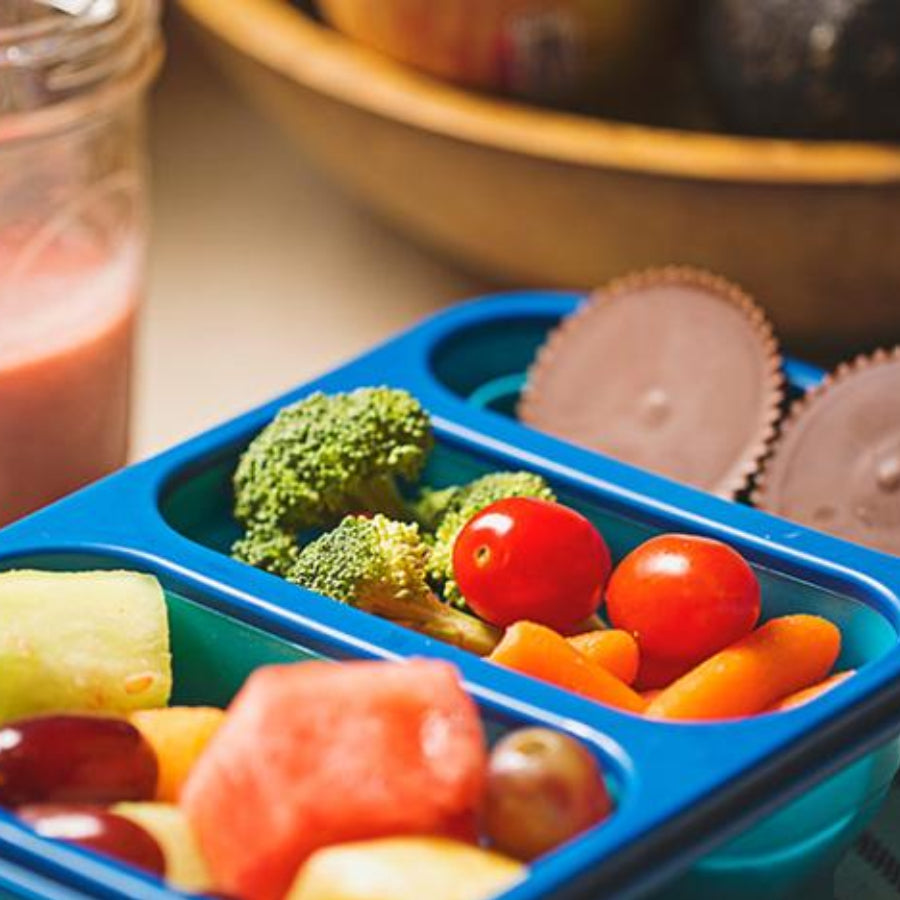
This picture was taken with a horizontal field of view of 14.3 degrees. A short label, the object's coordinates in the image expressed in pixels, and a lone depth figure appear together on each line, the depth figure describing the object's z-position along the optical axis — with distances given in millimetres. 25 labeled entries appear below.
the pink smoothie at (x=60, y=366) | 671
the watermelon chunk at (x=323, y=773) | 493
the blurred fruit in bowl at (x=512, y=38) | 774
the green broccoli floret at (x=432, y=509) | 609
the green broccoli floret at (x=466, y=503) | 584
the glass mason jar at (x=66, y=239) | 669
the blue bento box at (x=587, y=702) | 497
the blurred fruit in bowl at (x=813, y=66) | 745
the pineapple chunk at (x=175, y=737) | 522
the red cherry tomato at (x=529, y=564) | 564
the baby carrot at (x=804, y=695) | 545
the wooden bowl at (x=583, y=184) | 721
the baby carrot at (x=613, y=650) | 558
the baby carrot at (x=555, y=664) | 544
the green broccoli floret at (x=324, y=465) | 593
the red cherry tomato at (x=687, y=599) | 560
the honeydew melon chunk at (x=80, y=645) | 538
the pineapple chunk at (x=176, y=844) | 498
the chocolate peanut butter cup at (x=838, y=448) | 636
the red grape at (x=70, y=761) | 508
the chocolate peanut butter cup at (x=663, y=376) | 657
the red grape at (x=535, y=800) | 497
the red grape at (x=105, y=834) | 495
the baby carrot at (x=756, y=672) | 546
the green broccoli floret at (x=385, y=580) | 564
